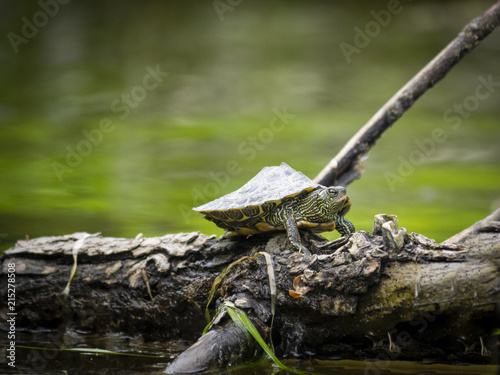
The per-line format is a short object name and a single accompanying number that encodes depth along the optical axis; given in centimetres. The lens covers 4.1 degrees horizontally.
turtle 677
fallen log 669
